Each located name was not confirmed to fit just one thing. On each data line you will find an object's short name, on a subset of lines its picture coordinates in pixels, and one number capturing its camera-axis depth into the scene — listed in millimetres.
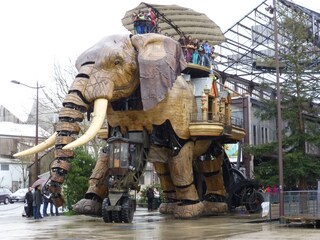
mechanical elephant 20078
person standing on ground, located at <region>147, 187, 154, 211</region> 32656
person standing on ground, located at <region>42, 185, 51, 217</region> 26950
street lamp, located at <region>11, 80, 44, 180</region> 33150
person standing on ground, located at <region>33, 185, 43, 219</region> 24797
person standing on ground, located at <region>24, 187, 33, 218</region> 25861
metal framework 39500
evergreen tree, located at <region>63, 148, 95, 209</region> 28031
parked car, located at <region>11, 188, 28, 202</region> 48562
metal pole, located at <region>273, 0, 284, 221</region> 21172
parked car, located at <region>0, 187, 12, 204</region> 46125
